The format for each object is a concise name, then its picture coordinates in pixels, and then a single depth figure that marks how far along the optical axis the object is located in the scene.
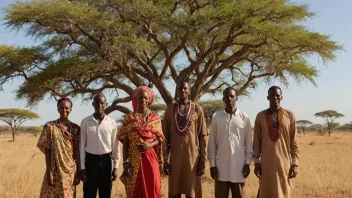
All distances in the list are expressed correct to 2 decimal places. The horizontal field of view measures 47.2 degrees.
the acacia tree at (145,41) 10.26
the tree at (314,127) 58.52
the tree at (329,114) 41.34
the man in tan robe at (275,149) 4.28
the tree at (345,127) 55.27
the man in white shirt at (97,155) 4.34
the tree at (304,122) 46.47
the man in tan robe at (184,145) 4.33
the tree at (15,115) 33.78
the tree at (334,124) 49.69
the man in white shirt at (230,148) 4.31
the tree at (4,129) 52.12
